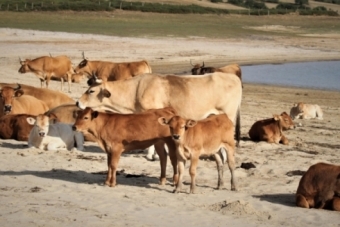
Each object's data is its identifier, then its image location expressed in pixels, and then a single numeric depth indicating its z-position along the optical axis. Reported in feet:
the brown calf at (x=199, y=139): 38.60
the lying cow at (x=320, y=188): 36.06
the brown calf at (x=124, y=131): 40.93
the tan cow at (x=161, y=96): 51.62
